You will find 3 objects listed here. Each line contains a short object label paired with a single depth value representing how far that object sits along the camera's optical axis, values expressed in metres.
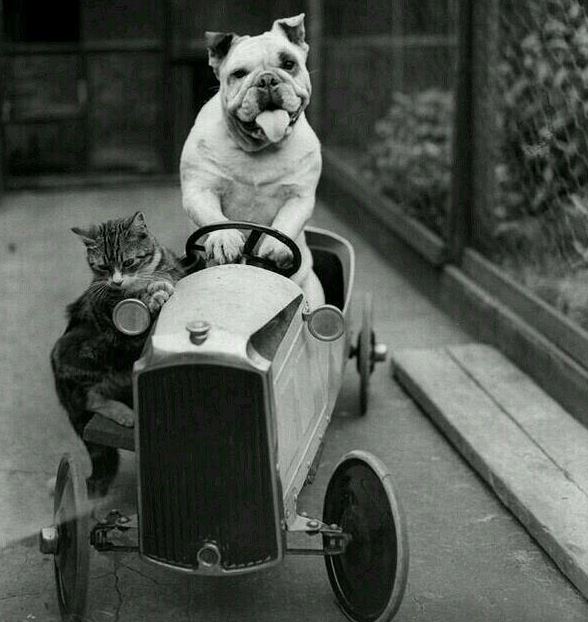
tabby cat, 3.88
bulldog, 4.23
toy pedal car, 3.28
